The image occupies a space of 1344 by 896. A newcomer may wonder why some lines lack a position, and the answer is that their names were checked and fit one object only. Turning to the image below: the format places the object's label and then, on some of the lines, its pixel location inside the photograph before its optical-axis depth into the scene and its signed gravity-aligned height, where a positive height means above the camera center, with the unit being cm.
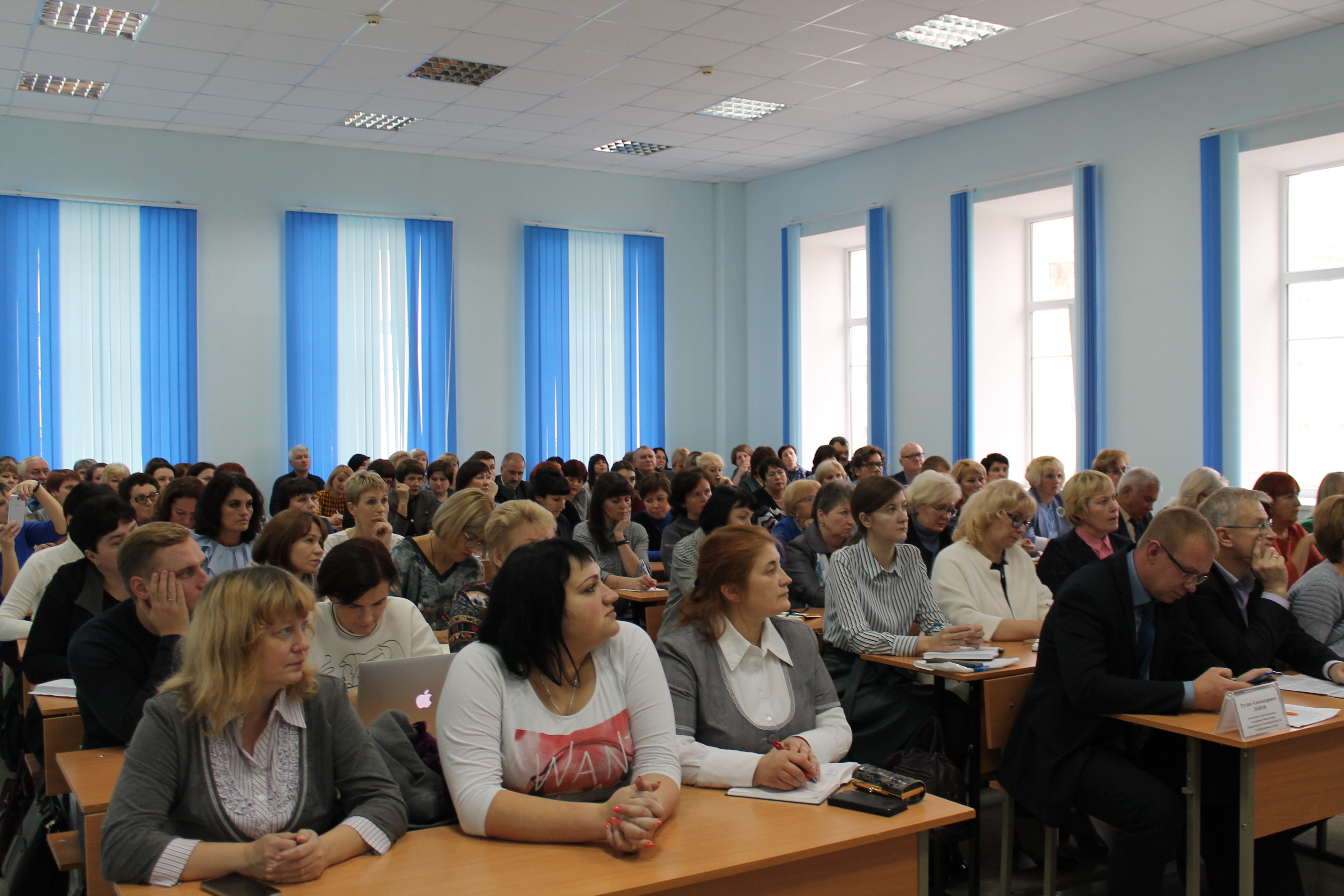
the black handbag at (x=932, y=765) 322 -104
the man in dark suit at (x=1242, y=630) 325 -69
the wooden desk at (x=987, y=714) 349 -96
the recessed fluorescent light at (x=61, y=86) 848 +300
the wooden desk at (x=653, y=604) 536 -88
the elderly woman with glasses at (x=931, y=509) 505 -37
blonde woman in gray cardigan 200 -67
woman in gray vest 282 -64
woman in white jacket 429 -60
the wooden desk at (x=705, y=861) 199 -85
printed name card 289 -80
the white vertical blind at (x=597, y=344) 1212 +112
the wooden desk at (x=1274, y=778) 297 -103
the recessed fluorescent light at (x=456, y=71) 833 +301
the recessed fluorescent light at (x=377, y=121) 985 +308
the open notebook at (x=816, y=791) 243 -84
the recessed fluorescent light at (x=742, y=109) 961 +306
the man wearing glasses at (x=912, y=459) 951 -22
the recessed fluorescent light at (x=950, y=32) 752 +295
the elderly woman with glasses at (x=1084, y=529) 464 -44
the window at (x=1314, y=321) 802 +84
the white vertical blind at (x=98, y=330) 961 +111
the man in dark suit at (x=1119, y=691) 306 -78
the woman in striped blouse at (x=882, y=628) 395 -77
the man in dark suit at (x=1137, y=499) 590 -39
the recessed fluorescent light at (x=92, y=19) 708 +297
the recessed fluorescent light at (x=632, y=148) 1107 +312
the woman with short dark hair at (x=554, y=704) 229 -61
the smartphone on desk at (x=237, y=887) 194 -83
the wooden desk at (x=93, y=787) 241 -82
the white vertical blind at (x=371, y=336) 1098 +114
